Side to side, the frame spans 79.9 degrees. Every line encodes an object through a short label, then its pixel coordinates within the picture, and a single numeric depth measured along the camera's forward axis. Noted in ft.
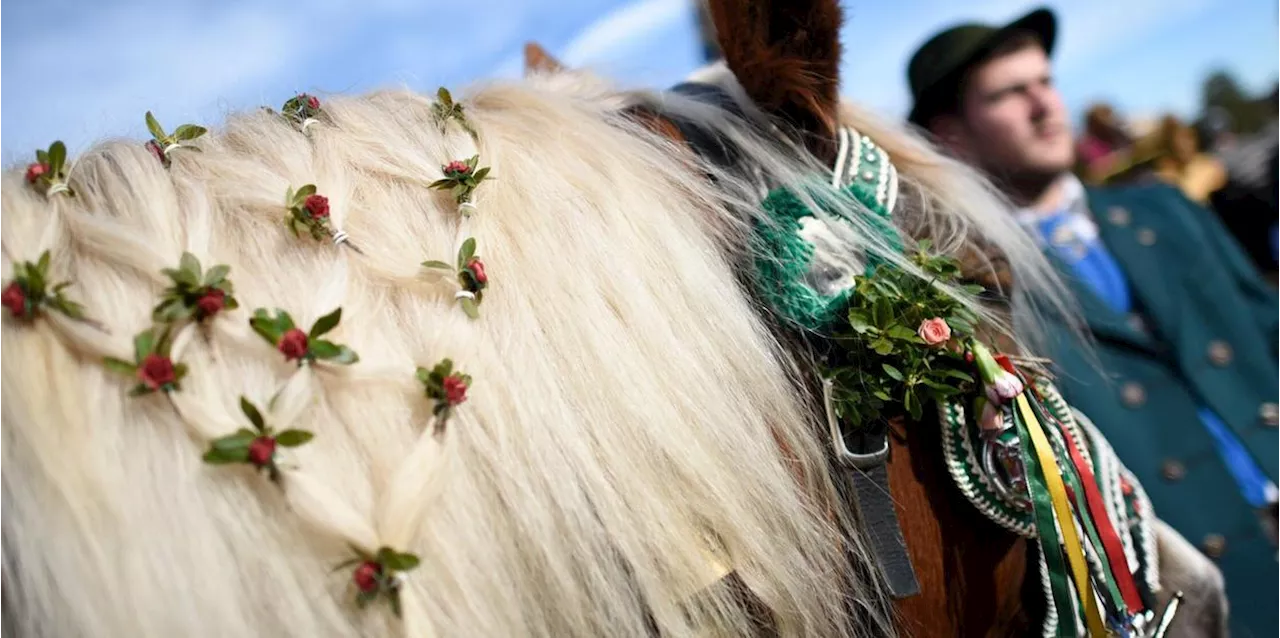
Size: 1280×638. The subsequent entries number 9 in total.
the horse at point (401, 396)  1.89
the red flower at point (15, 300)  1.93
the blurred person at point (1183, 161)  14.83
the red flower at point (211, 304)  1.99
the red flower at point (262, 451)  1.89
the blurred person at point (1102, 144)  17.57
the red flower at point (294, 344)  1.99
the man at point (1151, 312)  4.95
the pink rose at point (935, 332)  2.80
